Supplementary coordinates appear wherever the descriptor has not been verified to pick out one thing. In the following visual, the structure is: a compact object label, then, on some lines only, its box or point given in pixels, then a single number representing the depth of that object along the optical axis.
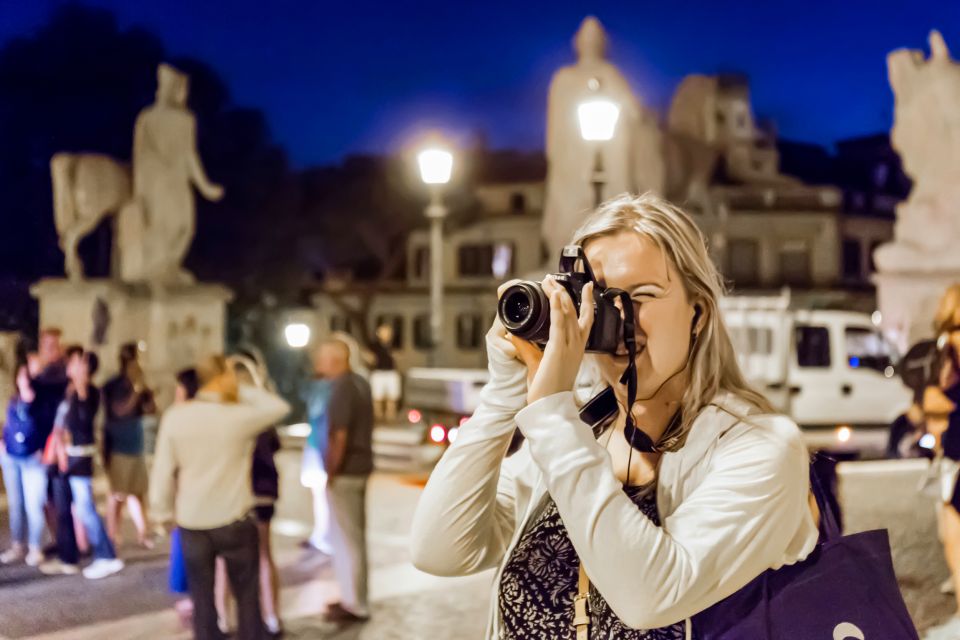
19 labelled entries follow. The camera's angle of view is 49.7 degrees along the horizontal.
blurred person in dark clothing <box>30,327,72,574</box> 7.45
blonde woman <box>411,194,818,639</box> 1.49
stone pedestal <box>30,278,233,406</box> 13.60
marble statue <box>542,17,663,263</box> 13.84
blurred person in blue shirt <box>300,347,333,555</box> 7.26
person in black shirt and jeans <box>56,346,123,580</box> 7.34
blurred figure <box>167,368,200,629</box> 5.34
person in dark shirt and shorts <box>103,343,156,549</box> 7.91
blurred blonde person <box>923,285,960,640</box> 5.67
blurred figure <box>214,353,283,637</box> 5.75
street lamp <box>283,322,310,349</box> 18.28
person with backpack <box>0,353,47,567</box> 7.47
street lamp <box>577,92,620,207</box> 8.37
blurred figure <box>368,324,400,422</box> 17.19
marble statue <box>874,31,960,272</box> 13.33
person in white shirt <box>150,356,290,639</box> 5.03
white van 11.82
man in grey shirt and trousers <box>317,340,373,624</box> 6.10
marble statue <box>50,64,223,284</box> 13.84
